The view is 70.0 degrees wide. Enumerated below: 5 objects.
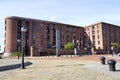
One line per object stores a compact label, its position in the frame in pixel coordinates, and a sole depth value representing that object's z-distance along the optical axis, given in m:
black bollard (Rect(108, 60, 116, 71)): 8.04
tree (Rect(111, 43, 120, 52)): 41.77
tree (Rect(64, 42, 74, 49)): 39.04
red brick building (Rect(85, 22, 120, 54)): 43.31
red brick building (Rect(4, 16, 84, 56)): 35.96
